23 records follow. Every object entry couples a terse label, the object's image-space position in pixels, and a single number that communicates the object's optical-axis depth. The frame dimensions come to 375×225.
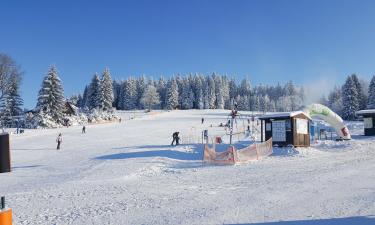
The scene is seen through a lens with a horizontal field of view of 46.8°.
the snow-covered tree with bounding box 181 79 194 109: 140.25
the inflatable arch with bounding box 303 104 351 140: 36.39
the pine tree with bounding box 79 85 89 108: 140.43
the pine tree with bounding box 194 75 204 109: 142.75
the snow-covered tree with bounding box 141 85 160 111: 136.25
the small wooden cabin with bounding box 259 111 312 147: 31.83
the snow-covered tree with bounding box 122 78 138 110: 138.95
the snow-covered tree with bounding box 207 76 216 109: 144.62
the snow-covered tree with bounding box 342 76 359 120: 77.31
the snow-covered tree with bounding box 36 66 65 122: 64.31
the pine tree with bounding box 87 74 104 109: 88.86
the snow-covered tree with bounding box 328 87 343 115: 119.63
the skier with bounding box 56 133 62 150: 36.66
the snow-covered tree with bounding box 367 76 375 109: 74.13
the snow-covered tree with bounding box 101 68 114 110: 89.45
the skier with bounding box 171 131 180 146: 33.88
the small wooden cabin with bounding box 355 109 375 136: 43.00
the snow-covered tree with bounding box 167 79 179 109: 128.88
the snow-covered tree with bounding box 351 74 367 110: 79.50
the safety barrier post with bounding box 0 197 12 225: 6.38
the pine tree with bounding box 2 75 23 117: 70.12
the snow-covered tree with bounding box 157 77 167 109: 150.62
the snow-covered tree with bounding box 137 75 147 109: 143.30
